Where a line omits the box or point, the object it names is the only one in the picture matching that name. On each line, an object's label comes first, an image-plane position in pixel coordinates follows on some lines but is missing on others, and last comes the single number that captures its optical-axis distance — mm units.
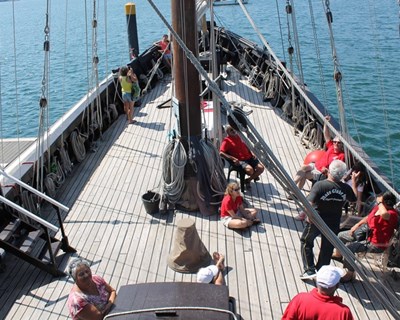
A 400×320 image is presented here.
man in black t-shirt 4141
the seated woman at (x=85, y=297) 3533
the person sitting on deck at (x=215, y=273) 4059
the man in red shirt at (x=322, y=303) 2957
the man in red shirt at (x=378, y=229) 4352
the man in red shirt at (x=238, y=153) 6355
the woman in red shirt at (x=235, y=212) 5480
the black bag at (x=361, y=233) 4578
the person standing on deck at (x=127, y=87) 9141
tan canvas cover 4758
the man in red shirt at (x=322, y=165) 5934
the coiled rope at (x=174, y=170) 5871
